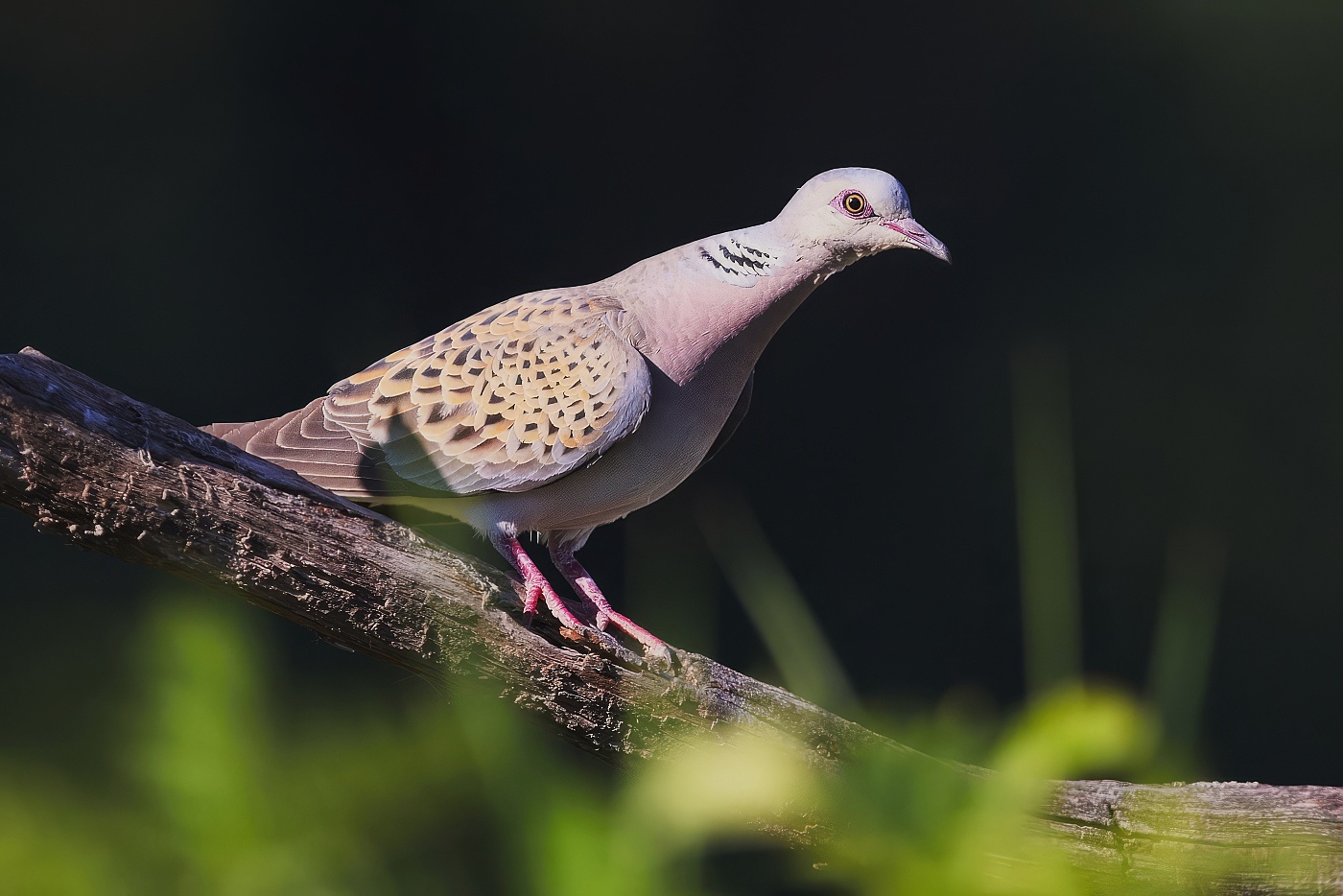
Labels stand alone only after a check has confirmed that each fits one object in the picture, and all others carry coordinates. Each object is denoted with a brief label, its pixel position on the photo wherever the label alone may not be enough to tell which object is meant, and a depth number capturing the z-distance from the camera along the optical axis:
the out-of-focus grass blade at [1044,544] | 4.93
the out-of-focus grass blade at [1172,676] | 4.63
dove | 6.15
